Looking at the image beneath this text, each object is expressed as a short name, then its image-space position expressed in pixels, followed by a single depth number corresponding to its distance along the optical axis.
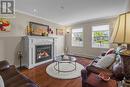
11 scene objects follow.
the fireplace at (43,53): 2.84
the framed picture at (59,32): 4.06
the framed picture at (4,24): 2.16
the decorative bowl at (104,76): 1.04
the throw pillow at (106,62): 1.30
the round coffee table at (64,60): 2.31
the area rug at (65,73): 1.97
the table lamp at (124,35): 0.51
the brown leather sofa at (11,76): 1.02
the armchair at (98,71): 0.94
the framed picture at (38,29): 2.86
